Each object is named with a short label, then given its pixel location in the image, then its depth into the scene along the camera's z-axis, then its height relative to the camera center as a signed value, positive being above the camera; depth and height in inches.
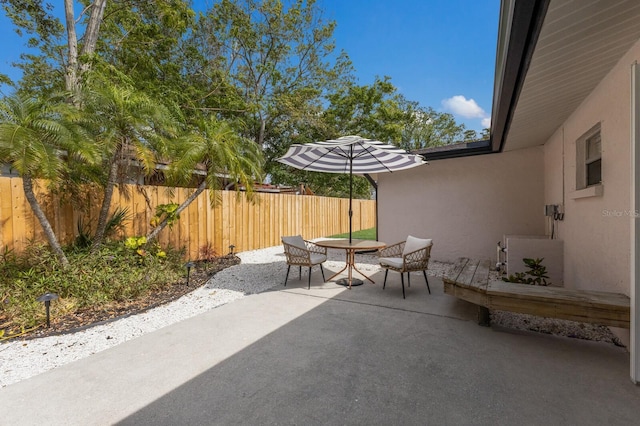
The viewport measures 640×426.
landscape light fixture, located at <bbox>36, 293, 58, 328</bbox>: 126.2 -38.1
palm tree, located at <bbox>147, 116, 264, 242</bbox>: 199.0 +39.9
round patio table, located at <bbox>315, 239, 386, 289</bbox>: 195.2 -23.9
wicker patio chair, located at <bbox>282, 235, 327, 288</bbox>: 196.5 -32.0
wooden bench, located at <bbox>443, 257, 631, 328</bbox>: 102.1 -35.6
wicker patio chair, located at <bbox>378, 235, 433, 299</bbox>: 181.1 -32.5
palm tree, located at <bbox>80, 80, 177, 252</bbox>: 168.4 +53.1
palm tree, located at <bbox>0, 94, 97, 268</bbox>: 135.4 +36.4
